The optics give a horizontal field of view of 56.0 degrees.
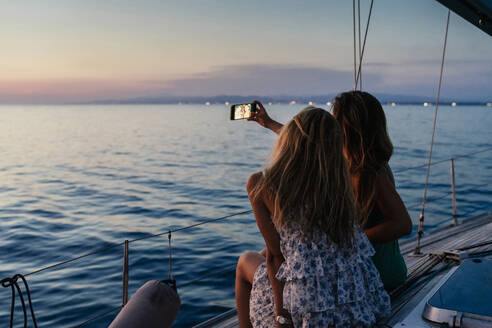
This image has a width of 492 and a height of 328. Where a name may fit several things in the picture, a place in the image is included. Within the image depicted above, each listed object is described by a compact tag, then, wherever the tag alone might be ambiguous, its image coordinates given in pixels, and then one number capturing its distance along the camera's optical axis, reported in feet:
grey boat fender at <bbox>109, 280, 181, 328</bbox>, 5.95
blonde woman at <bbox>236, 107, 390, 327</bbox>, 4.45
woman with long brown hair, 5.09
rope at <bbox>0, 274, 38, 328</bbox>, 5.01
